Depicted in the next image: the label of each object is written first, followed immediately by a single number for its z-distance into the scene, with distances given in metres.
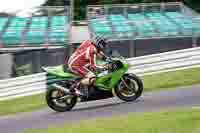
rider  12.37
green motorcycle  12.37
